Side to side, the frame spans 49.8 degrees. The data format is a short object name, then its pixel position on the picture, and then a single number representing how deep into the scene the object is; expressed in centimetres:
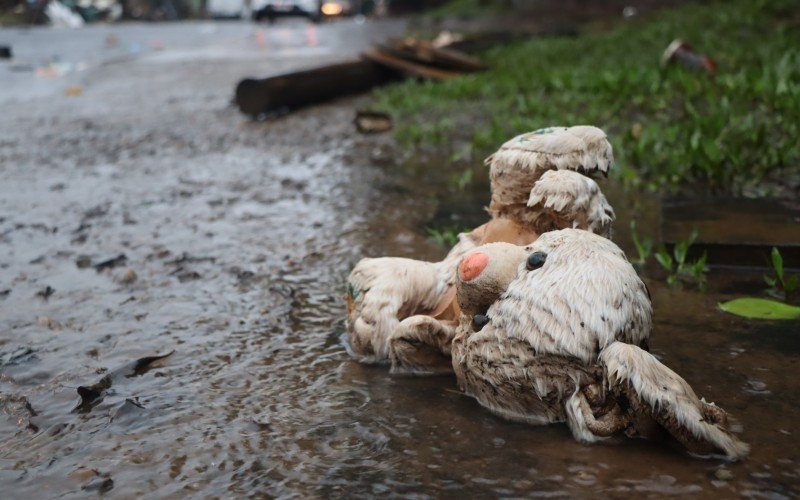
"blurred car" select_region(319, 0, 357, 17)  3466
